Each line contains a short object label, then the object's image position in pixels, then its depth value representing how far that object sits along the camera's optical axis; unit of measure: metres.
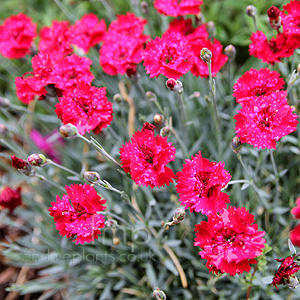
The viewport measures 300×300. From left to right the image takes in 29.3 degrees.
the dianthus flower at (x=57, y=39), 0.50
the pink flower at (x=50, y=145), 0.60
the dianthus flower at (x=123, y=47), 0.48
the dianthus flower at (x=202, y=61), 0.45
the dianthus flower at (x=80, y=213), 0.41
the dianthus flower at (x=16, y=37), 0.52
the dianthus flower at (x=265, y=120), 0.40
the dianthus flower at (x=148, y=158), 0.40
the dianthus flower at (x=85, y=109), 0.43
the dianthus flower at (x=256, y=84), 0.43
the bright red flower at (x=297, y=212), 0.38
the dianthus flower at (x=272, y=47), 0.44
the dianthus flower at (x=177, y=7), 0.48
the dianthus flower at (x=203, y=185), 0.39
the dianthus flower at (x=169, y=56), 0.44
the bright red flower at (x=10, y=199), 0.50
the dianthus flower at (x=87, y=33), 0.51
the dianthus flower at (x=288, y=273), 0.38
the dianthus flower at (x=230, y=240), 0.39
